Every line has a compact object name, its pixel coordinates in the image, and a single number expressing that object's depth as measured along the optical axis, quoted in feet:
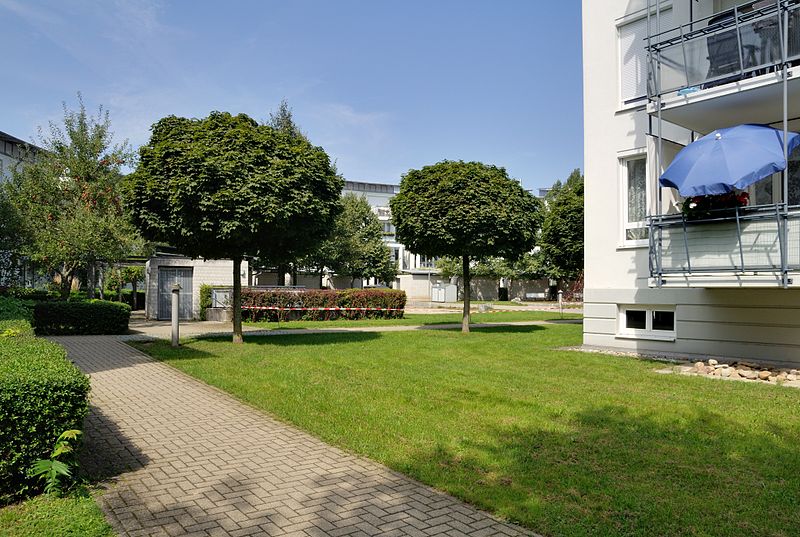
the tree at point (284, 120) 138.51
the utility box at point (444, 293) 173.27
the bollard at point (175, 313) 48.47
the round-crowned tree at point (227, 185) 41.86
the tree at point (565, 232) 84.84
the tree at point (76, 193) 70.69
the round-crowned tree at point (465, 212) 57.21
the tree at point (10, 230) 75.92
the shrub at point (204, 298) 83.87
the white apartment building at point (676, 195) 32.24
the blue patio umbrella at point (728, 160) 30.58
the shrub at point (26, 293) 78.56
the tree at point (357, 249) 140.97
